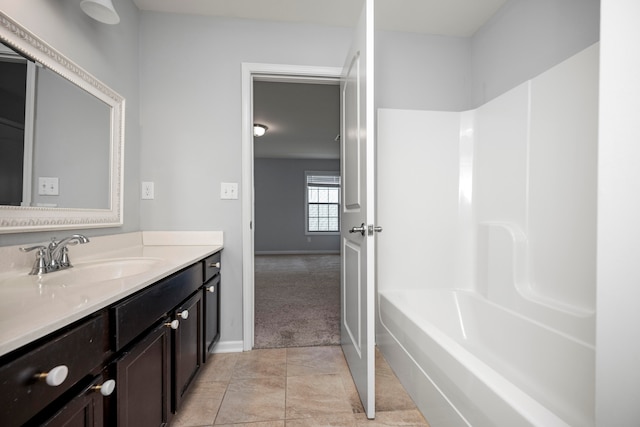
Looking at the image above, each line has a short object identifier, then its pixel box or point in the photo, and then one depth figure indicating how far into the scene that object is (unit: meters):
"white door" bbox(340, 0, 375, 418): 1.31
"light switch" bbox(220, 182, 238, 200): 1.99
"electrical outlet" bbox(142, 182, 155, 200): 1.94
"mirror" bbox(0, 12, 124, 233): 1.02
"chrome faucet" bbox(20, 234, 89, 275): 1.06
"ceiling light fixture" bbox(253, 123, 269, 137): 4.34
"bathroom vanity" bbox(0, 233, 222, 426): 0.55
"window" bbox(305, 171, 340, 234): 7.45
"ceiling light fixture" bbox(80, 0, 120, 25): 1.28
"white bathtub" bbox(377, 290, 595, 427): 0.90
